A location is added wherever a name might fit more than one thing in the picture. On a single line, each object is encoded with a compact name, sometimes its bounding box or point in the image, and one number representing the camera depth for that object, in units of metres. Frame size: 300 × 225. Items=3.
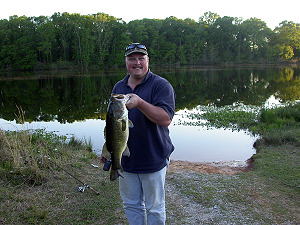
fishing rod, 5.24
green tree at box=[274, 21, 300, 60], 79.79
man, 3.06
